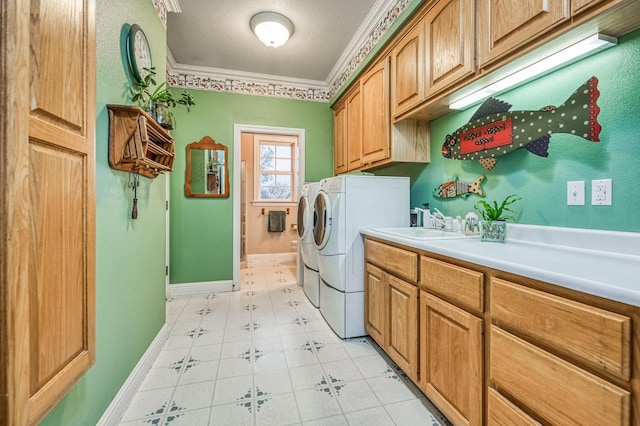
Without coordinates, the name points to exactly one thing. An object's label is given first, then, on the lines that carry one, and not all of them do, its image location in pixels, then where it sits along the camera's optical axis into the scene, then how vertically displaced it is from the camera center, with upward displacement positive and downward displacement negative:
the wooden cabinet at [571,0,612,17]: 0.96 +0.72
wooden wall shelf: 1.33 +0.36
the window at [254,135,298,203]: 5.30 +0.85
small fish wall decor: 1.86 +0.17
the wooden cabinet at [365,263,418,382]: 1.54 -0.64
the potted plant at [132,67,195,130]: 1.66 +0.68
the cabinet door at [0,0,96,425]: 0.59 +0.03
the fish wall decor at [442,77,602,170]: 1.26 +0.46
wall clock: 1.52 +0.91
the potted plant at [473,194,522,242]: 1.51 -0.04
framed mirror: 3.32 +0.50
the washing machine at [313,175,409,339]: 2.21 -0.09
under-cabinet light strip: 1.16 +0.70
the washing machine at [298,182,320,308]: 2.85 -0.32
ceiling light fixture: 2.38 +1.59
